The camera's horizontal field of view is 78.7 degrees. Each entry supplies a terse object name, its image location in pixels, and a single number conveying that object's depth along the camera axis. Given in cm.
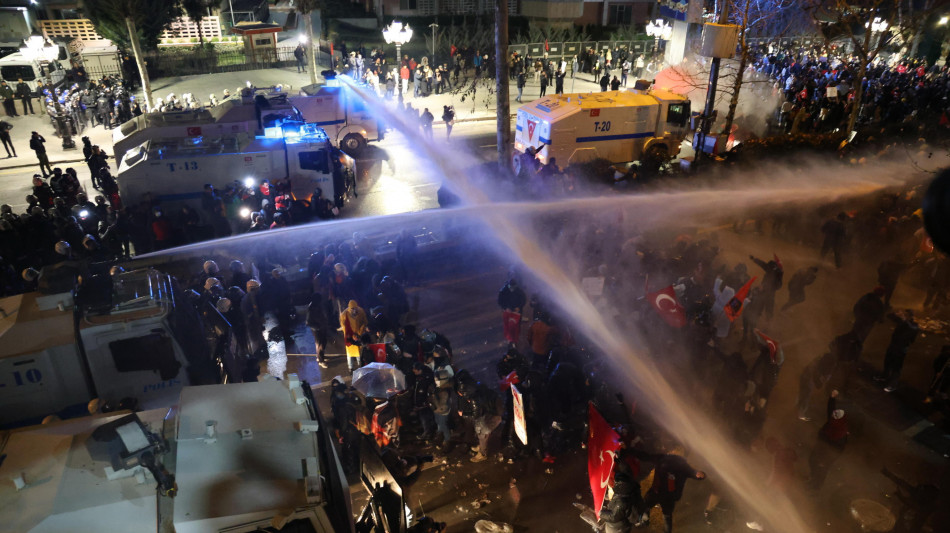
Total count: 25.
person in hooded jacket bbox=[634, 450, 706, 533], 580
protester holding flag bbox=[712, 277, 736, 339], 883
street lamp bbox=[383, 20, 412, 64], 2533
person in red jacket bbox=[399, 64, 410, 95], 2831
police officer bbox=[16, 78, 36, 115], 2486
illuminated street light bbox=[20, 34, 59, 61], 1991
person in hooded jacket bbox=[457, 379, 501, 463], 709
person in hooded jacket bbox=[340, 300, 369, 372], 856
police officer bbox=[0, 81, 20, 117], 2467
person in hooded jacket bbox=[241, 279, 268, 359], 867
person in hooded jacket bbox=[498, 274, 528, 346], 921
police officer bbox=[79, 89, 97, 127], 2342
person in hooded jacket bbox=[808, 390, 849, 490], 700
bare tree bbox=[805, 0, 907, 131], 1600
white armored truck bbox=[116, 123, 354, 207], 1252
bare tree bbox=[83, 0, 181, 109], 3145
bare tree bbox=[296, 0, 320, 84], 2600
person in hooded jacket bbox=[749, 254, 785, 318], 959
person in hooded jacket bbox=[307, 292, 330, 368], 894
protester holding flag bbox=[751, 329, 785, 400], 739
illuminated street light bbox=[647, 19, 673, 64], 3017
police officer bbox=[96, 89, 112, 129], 2311
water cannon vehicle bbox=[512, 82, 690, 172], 1683
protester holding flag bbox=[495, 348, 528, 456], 728
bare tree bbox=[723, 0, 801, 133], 1563
